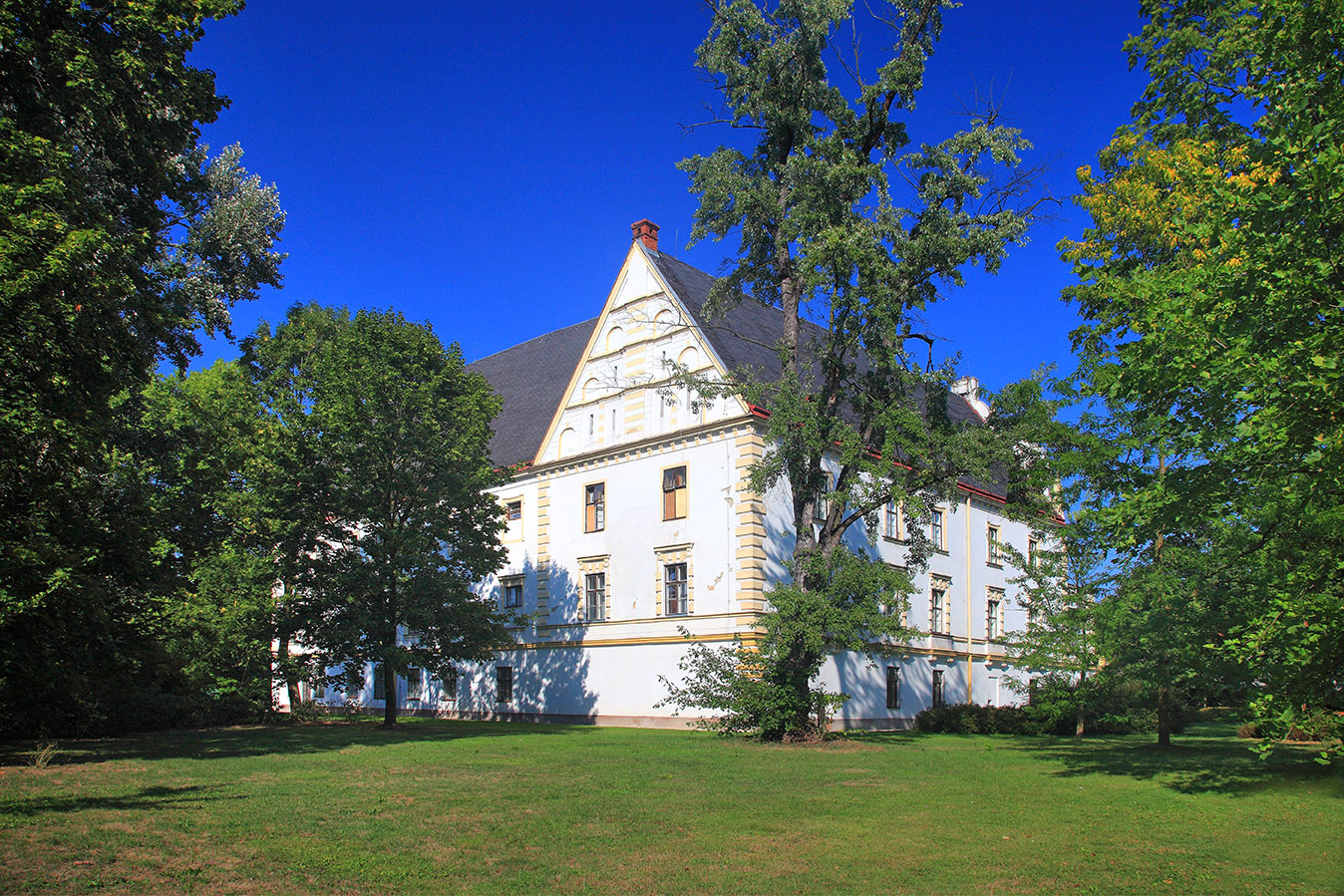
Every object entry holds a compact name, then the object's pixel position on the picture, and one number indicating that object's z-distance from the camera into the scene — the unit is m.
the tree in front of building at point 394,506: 23.97
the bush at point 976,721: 31.11
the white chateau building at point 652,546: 29.34
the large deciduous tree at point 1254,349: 10.09
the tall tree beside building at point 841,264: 20.95
